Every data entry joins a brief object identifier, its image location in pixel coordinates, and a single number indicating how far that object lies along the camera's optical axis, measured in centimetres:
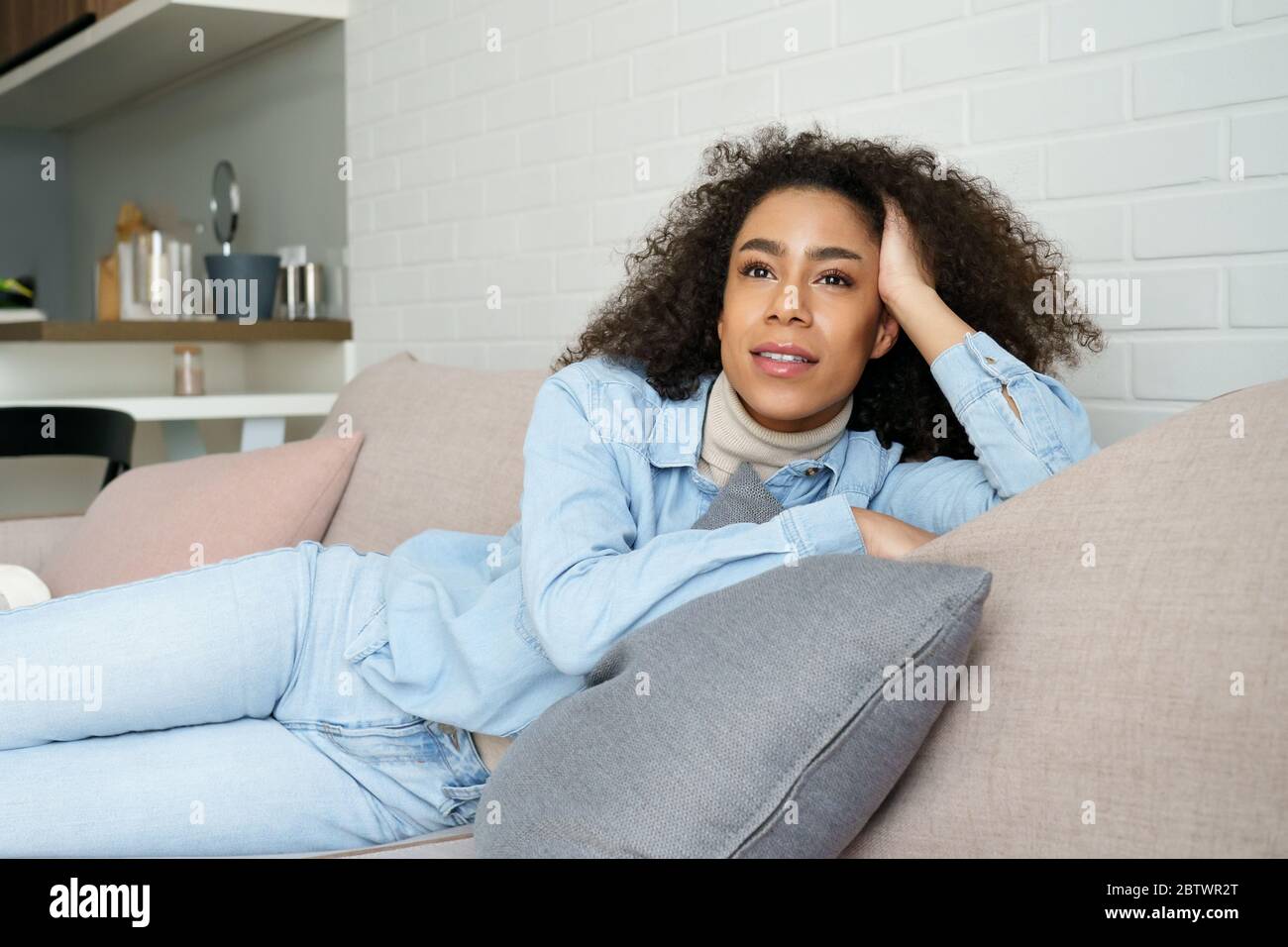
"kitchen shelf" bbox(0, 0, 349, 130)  365
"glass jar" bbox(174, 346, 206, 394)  362
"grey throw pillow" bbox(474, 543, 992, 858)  100
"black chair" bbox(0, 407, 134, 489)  299
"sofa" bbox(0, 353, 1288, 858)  94
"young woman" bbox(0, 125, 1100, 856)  135
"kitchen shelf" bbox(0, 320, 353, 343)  329
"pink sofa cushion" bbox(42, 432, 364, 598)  216
